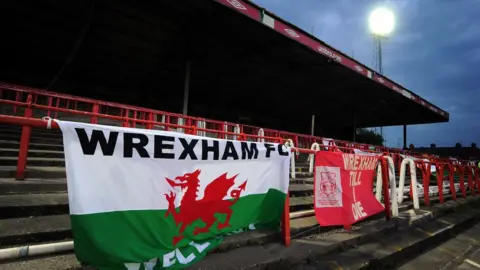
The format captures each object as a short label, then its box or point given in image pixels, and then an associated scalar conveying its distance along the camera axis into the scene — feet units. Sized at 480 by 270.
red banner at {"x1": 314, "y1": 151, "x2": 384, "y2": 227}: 14.52
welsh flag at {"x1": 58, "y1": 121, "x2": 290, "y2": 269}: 7.26
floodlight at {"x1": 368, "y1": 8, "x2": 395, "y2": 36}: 101.24
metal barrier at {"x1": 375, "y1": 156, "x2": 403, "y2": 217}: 19.76
